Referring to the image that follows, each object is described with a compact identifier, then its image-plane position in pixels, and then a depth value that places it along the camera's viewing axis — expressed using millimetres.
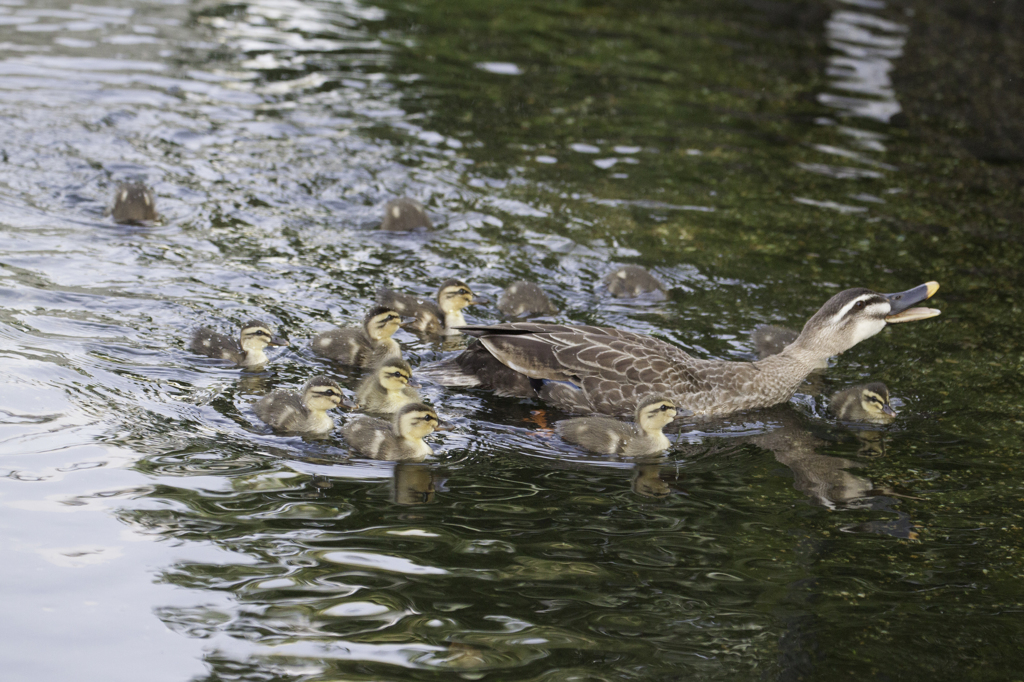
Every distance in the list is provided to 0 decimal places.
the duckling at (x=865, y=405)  10305
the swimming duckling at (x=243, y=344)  10492
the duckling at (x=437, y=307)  11828
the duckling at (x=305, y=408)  9312
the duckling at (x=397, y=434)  9000
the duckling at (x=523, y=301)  12586
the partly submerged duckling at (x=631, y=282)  13187
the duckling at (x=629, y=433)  9578
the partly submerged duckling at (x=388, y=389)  9937
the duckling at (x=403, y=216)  14508
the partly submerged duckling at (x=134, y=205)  13906
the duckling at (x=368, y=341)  10836
